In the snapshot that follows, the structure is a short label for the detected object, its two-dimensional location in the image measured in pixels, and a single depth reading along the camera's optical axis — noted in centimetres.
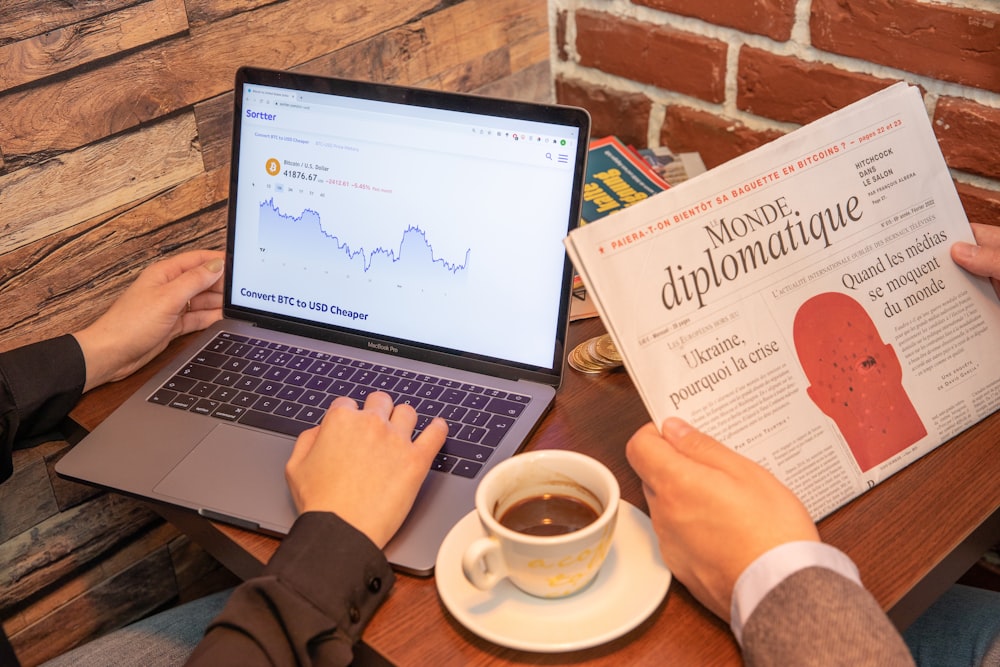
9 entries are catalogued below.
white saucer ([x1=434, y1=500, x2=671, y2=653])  63
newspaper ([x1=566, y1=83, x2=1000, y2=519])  68
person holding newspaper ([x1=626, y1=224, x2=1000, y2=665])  57
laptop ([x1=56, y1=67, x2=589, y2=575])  84
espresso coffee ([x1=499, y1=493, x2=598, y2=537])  68
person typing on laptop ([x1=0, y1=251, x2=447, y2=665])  65
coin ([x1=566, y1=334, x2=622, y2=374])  93
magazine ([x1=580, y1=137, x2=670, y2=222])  113
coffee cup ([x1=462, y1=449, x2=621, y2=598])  62
